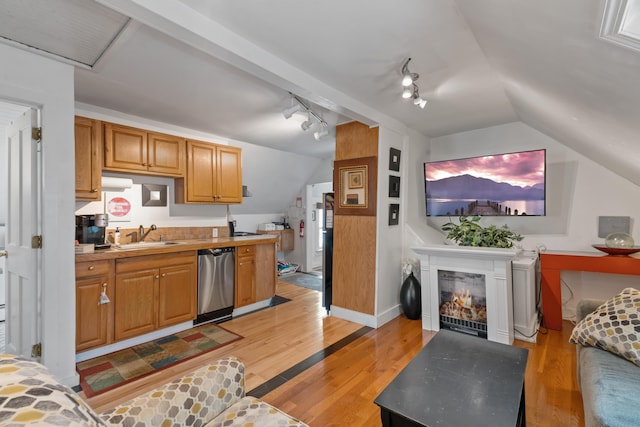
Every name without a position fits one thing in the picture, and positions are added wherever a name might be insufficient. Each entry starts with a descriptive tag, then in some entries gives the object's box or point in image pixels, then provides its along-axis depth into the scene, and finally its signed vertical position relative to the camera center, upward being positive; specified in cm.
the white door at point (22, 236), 202 -18
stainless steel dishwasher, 338 -86
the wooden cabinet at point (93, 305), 252 -82
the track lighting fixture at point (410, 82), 210 +98
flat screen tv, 312 +29
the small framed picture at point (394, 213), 355 -3
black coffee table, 127 -87
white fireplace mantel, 285 -67
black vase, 355 -105
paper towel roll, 321 +31
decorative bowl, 285 -39
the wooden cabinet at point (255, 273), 376 -83
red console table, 288 -58
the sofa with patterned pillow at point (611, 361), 120 -79
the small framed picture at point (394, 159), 351 +61
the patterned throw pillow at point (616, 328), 157 -67
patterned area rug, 229 -130
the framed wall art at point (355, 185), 338 +30
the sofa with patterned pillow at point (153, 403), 61 -76
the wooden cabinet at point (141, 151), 308 +67
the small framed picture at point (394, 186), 354 +30
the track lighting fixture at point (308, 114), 285 +99
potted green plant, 319 -28
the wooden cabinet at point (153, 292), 278 -82
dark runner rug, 506 -127
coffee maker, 294 -17
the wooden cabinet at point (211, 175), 373 +47
